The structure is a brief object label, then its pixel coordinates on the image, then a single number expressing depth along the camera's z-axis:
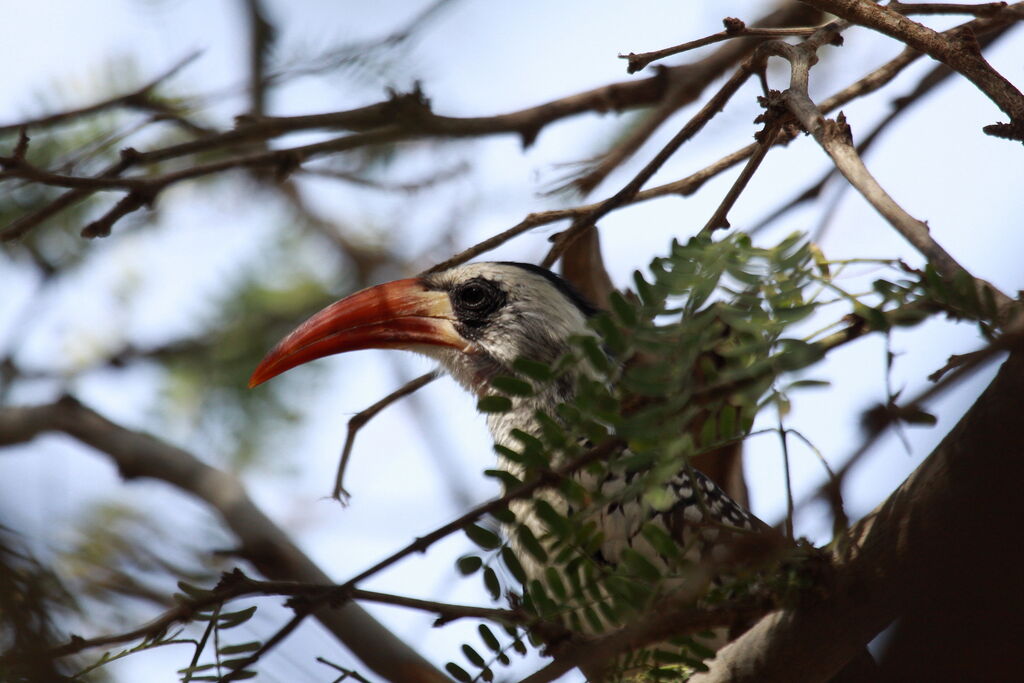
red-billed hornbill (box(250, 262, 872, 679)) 6.68
